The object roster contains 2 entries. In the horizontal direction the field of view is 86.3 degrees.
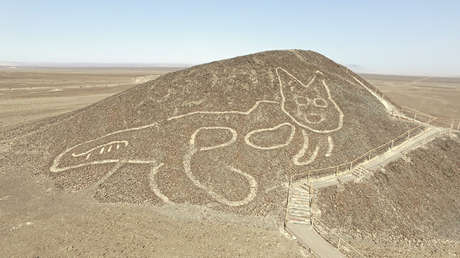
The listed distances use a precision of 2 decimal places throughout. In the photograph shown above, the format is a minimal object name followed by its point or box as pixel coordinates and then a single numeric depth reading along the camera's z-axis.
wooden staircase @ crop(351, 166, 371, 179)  23.30
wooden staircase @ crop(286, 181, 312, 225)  19.38
